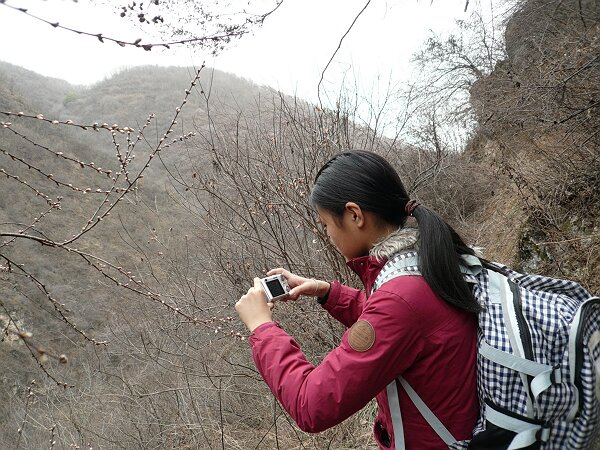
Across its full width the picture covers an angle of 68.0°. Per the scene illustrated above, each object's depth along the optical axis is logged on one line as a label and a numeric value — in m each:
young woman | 1.08
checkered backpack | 1.03
